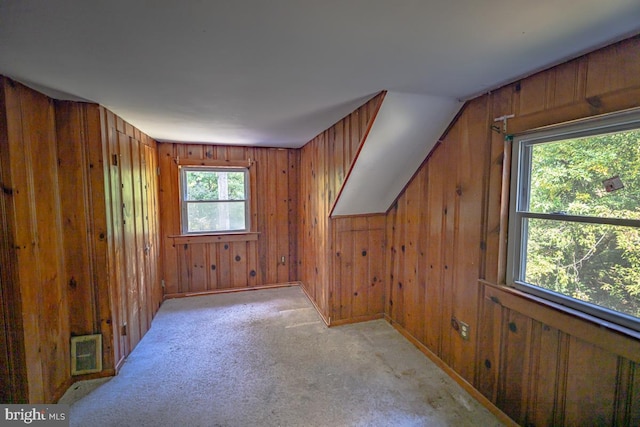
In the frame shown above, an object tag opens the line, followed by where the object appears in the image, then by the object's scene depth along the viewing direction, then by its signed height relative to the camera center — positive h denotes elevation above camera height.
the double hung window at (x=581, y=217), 1.24 -0.10
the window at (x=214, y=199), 3.87 -0.02
